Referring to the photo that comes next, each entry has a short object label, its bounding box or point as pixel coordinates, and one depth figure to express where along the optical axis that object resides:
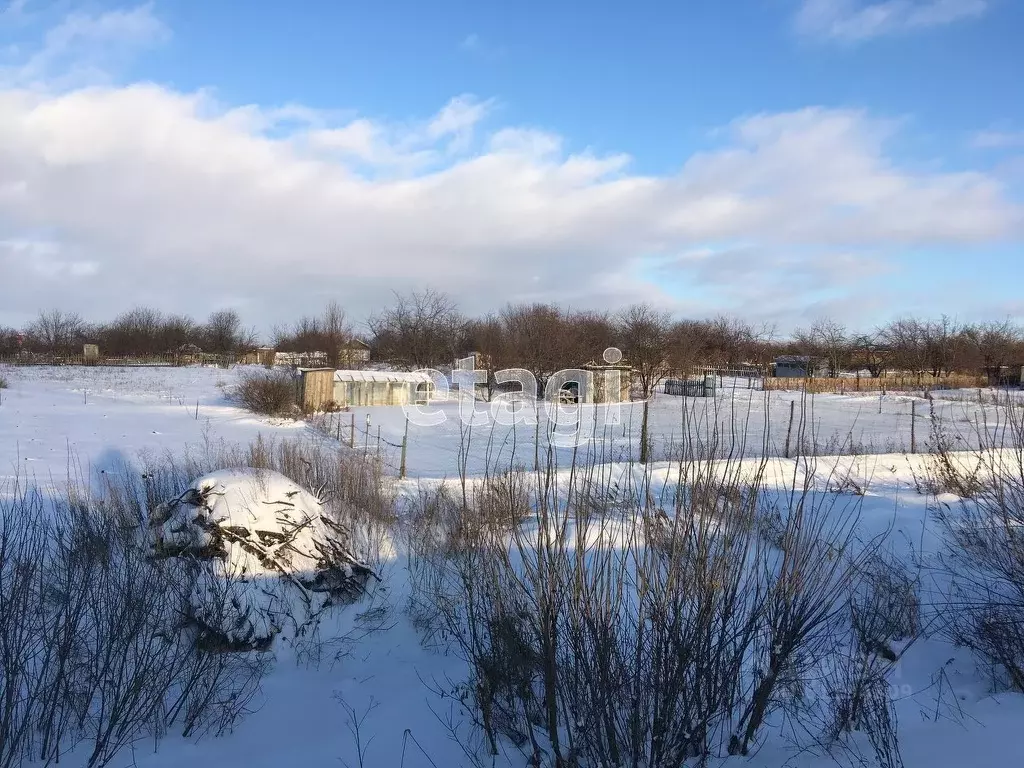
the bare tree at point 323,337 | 38.47
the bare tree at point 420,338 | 37.84
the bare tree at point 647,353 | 30.19
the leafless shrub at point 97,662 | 3.29
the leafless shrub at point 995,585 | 4.03
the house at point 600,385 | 24.45
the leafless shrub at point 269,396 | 20.31
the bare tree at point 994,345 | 34.72
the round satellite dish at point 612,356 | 28.31
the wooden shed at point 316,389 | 21.36
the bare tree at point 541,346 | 28.38
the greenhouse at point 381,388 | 24.03
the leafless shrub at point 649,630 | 2.84
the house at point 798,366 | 38.92
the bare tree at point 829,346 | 41.19
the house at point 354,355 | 37.50
